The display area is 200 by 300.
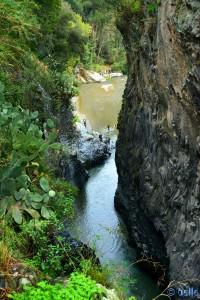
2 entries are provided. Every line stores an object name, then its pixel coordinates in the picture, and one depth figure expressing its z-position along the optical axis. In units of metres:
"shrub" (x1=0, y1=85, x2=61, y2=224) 7.56
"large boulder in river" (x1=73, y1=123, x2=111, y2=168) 20.62
